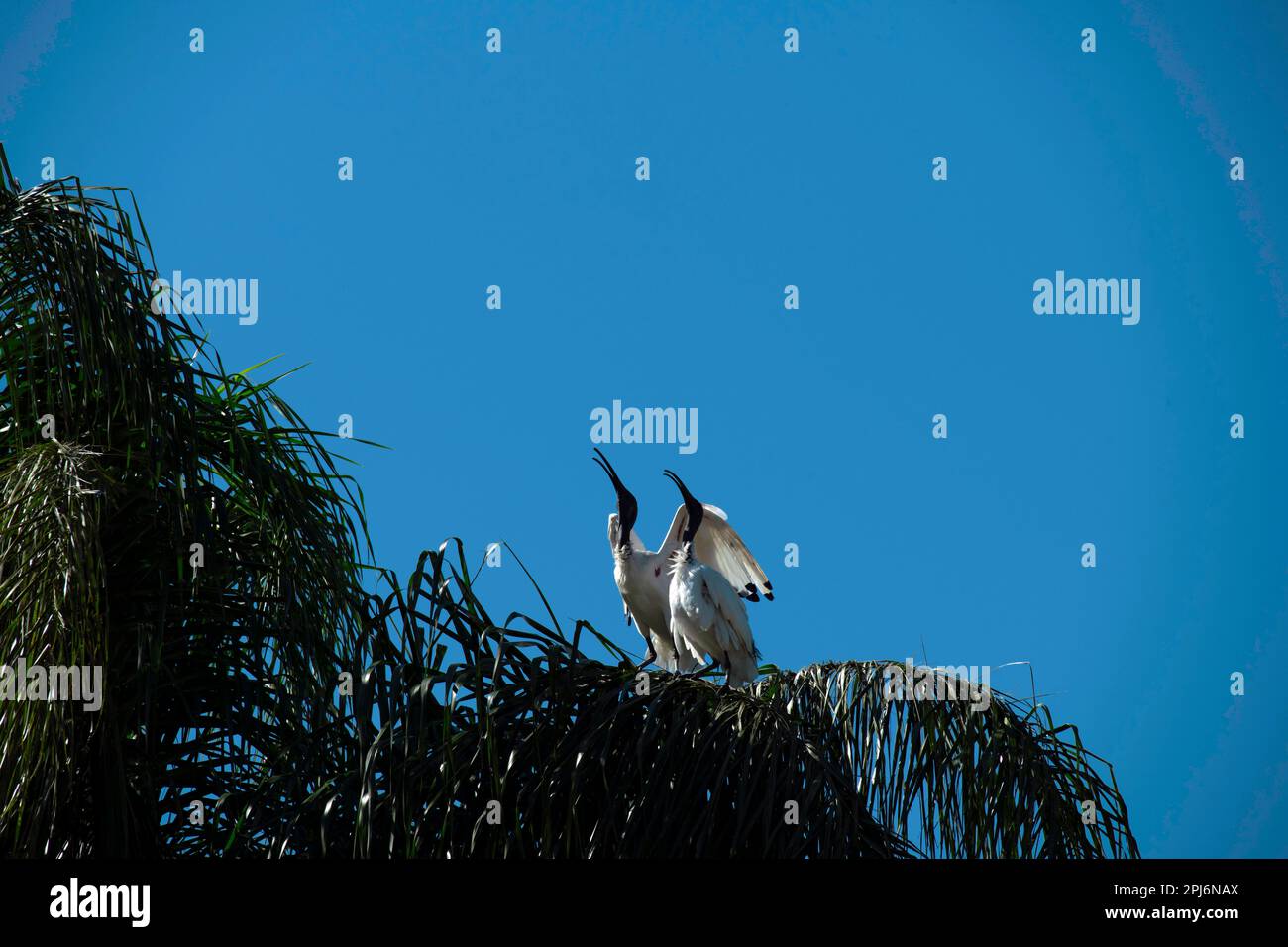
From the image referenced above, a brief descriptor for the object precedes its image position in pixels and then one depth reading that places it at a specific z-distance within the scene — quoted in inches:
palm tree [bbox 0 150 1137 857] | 186.7
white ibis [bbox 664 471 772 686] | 346.6
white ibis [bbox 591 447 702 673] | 379.9
